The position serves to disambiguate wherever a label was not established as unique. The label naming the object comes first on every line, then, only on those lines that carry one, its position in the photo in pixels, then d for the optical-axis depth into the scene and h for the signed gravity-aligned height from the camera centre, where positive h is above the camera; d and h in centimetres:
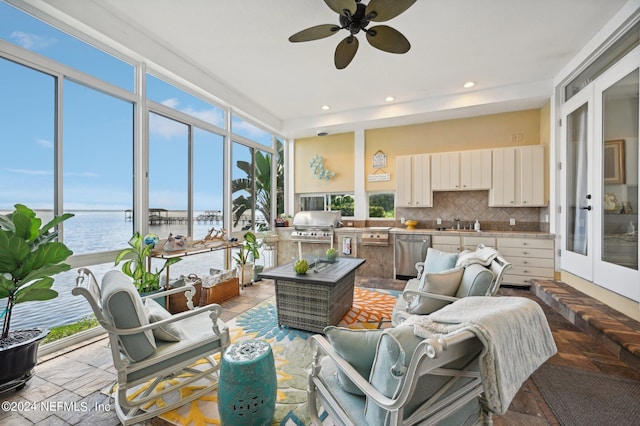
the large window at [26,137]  220 +67
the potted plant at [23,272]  179 -44
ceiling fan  201 +158
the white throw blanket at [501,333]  85 -43
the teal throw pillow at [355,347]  110 -57
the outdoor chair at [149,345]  146 -86
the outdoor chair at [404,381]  84 -63
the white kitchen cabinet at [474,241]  431 -48
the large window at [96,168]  261 +47
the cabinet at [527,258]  404 -71
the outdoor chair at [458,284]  185 -53
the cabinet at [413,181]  497 +61
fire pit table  263 -88
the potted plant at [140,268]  275 -60
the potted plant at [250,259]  440 -81
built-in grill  539 -28
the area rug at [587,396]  162 -126
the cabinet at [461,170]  461 +76
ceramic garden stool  140 -96
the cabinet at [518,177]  430 +59
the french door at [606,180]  256 +37
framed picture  272 +55
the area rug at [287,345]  164 -125
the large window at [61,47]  220 +158
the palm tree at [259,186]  495 +55
